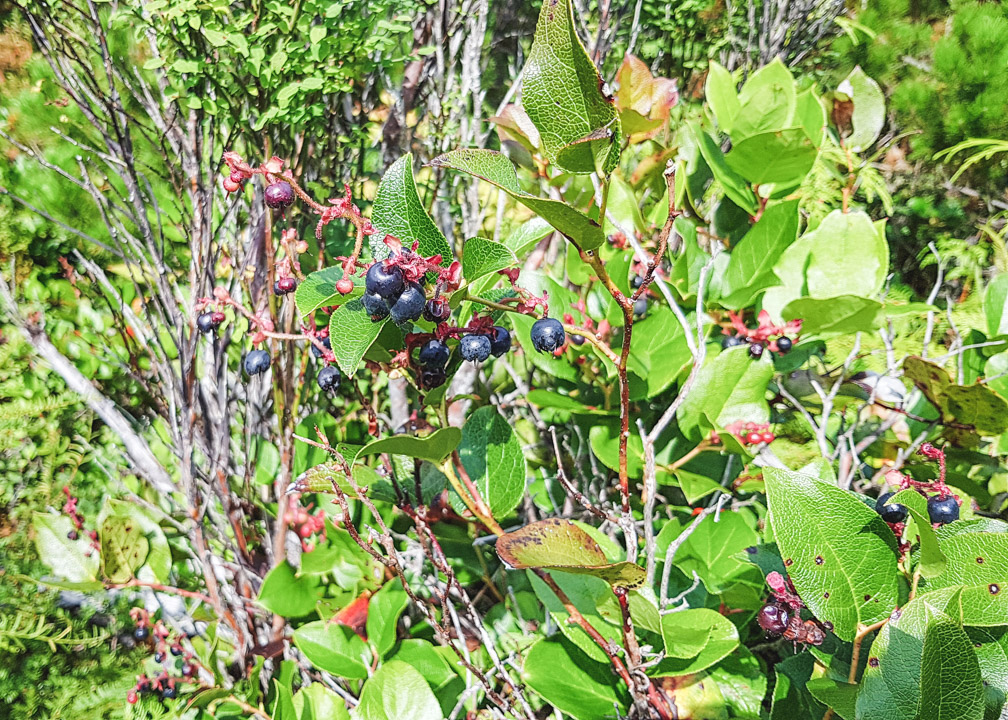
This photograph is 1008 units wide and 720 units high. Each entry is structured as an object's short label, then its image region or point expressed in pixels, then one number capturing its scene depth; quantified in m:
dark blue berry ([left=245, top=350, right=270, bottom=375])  0.37
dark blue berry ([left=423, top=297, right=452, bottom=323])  0.27
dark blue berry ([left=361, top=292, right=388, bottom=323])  0.26
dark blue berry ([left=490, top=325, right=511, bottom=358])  0.30
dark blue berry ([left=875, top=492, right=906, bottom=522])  0.30
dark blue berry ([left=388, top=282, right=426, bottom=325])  0.26
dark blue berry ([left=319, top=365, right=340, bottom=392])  0.34
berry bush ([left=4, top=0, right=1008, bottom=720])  0.28
